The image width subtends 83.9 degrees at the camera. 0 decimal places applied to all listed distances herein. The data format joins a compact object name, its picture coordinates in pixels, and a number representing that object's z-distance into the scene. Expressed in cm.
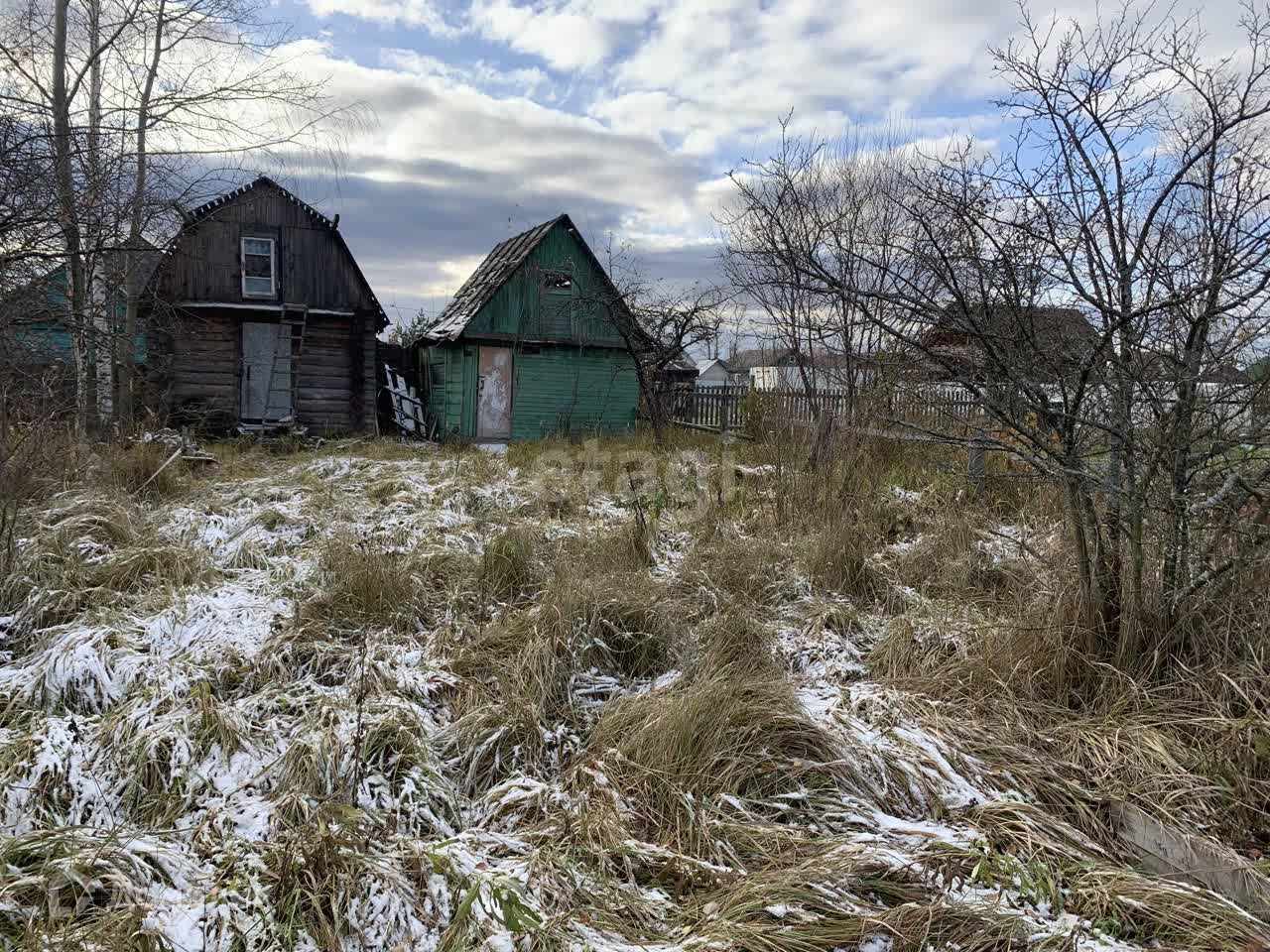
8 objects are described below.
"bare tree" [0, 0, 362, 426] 689
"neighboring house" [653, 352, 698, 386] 1915
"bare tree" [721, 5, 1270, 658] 283
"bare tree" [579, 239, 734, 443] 1445
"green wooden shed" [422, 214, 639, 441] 1499
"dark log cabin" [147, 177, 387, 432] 1384
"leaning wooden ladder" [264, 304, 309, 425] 1469
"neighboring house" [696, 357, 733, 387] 5850
